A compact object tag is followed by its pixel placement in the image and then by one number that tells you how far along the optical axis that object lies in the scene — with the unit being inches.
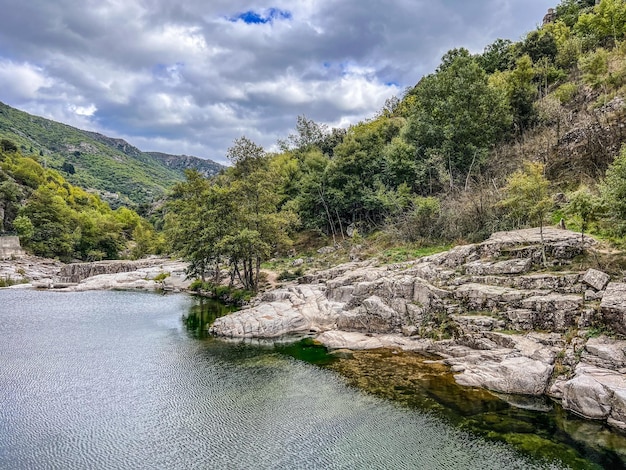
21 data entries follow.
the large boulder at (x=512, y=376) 700.0
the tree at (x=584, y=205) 844.0
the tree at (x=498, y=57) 2501.2
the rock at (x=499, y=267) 952.1
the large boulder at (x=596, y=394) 585.6
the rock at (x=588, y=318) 745.6
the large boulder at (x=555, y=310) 783.7
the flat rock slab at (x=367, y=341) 951.0
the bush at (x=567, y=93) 1784.0
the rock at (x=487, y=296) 876.6
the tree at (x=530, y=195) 961.6
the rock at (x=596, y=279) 798.5
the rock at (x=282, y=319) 1154.7
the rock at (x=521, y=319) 826.2
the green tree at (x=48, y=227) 3055.4
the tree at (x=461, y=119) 1708.9
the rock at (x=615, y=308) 698.2
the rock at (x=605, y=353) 653.9
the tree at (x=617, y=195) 765.9
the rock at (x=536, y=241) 940.6
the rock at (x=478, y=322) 862.5
